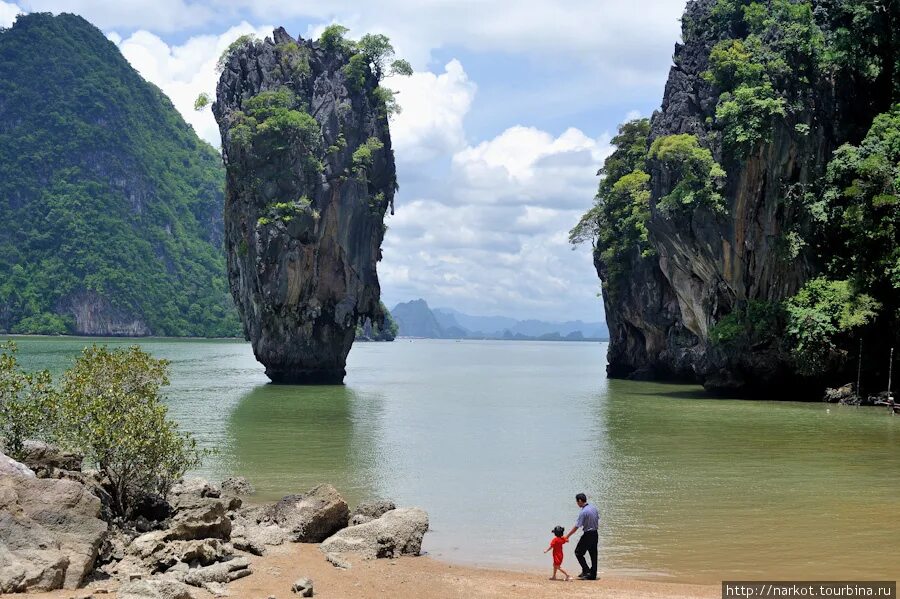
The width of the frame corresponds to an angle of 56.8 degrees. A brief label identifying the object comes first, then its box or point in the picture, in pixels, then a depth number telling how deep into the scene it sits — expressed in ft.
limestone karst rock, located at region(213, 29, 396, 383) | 146.10
